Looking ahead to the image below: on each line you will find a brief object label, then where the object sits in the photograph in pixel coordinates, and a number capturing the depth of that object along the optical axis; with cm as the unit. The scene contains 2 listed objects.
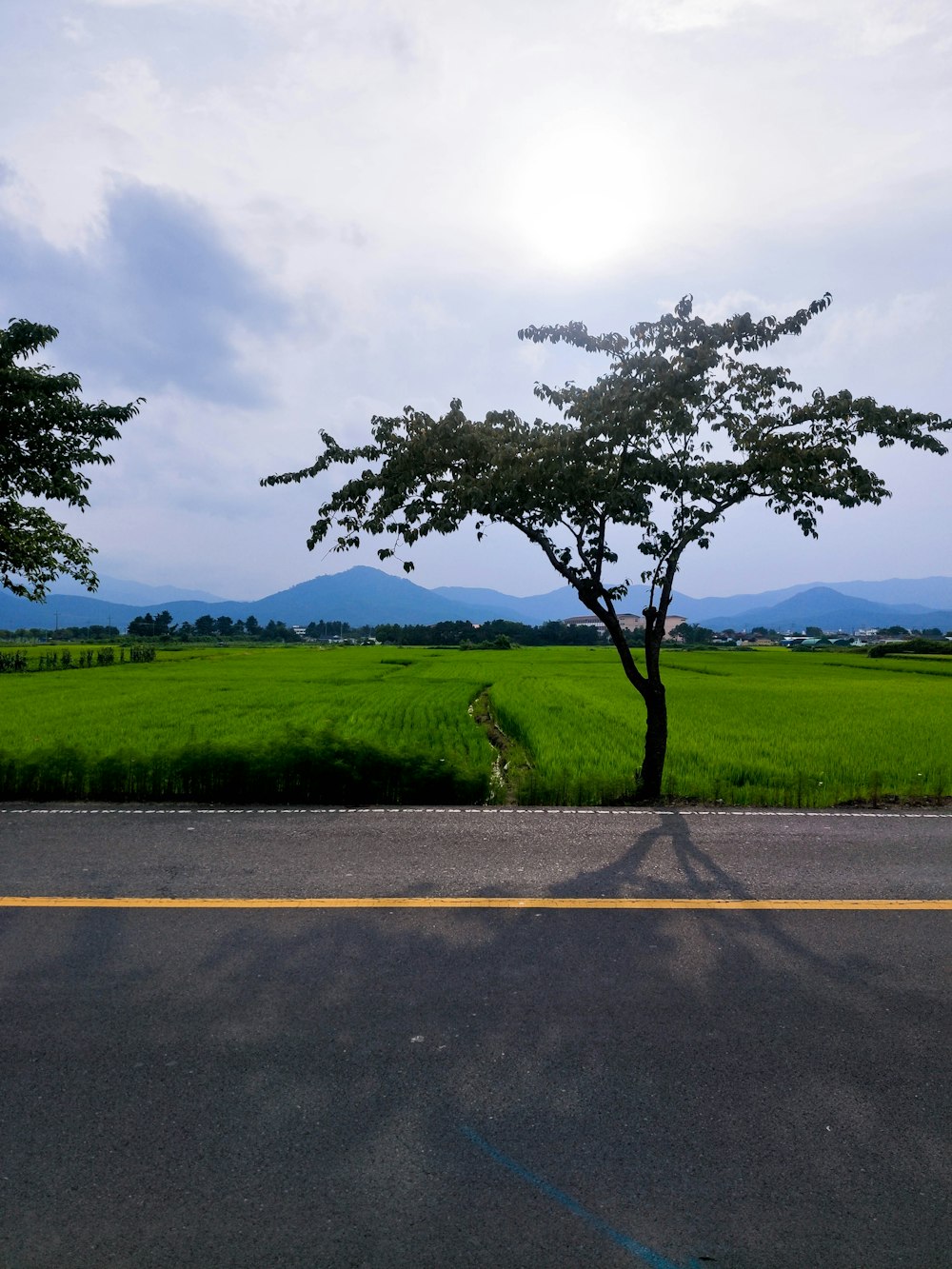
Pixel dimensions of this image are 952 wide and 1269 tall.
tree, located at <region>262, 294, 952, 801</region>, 852
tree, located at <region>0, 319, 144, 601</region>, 958
